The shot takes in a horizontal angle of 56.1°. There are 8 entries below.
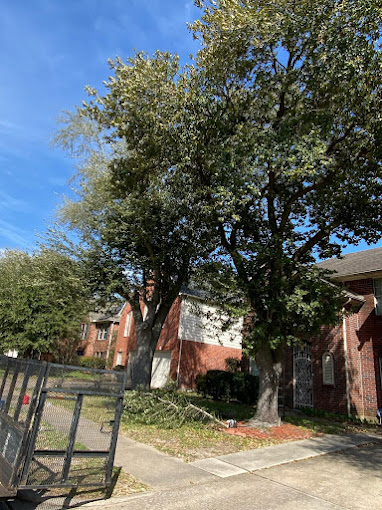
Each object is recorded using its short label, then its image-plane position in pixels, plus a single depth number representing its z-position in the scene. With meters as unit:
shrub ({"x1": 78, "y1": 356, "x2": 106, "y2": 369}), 31.51
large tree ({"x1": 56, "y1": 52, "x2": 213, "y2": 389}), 10.83
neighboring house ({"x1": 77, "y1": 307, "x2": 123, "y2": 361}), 32.72
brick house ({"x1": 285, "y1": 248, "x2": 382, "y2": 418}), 14.95
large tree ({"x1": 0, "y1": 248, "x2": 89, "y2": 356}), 23.75
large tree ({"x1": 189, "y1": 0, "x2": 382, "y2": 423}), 9.05
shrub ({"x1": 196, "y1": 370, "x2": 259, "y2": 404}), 17.39
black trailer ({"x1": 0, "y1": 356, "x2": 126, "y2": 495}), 4.50
